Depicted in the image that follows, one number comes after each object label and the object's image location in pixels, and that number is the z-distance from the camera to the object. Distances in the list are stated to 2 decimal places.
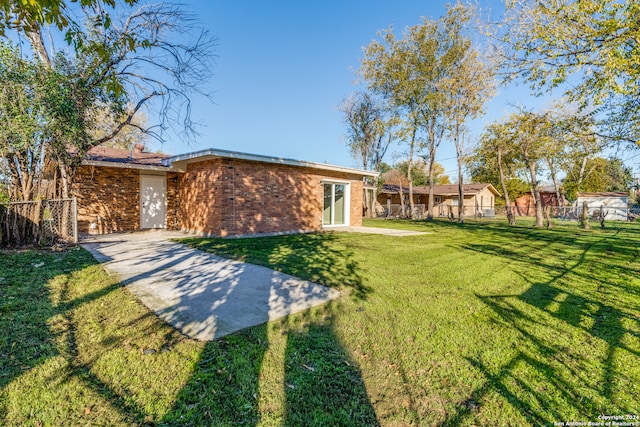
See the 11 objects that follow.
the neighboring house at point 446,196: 31.83
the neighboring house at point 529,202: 36.66
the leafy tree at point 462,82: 18.09
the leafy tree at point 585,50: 4.80
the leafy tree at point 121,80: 6.51
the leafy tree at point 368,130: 25.36
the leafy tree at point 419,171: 40.88
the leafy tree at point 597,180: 32.09
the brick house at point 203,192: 9.37
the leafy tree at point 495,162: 17.95
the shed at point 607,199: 29.29
